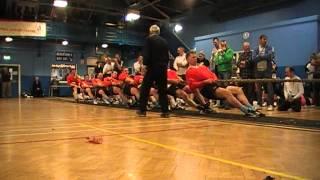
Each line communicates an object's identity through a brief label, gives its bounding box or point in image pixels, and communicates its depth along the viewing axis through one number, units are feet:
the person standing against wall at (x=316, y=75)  26.67
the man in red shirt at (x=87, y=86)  35.09
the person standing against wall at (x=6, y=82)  54.17
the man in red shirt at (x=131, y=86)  24.65
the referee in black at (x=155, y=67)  17.96
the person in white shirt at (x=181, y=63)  24.65
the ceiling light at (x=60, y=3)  40.59
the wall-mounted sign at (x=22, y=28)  48.86
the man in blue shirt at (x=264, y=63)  22.83
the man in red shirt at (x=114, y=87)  28.38
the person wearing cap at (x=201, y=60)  22.41
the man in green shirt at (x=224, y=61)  24.52
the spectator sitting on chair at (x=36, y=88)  55.63
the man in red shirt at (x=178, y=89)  20.41
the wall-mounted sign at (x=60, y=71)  58.10
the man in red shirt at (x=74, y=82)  36.86
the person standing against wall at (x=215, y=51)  25.36
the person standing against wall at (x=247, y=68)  23.76
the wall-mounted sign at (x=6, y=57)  54.14
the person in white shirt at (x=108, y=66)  31.31
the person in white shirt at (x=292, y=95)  21.94
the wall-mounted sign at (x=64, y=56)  57.84
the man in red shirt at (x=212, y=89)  15.98
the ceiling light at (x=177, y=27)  50.39
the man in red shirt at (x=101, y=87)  30.72
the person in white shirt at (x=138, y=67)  26.09
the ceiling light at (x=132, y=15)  48.53
